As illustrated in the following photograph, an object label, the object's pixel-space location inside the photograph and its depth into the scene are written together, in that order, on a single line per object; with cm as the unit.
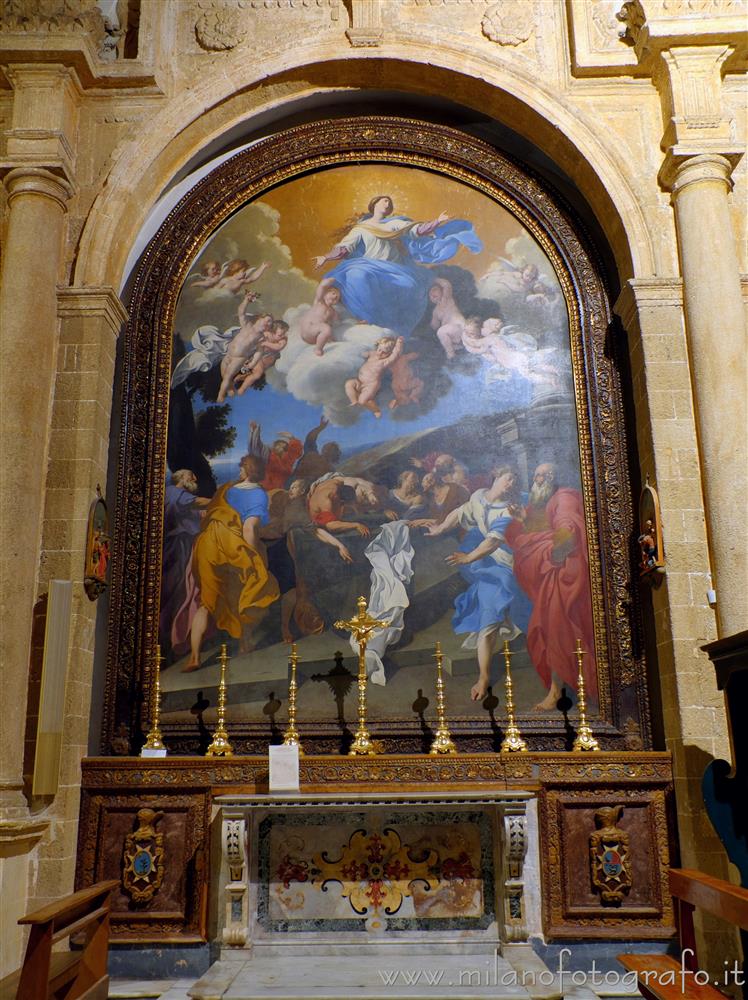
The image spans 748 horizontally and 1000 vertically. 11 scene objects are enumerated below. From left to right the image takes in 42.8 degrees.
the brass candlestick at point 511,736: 633
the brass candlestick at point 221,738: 644
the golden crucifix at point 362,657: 643
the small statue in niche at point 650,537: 643
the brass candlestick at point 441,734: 638
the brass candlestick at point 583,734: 632
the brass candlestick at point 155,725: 650
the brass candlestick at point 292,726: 642
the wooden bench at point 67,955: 438
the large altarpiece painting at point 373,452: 685
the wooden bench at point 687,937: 378
